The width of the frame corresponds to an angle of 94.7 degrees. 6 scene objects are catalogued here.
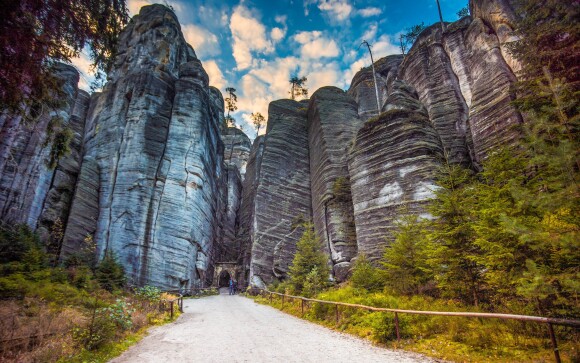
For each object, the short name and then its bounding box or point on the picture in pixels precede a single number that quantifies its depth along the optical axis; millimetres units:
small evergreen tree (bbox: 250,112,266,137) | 64438
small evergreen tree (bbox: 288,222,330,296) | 15758
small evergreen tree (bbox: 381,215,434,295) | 9578
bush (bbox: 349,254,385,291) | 12062
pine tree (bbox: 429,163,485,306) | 7918
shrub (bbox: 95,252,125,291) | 17344
